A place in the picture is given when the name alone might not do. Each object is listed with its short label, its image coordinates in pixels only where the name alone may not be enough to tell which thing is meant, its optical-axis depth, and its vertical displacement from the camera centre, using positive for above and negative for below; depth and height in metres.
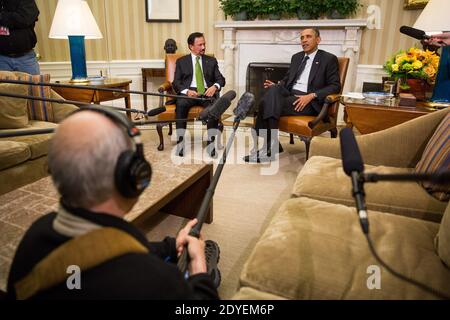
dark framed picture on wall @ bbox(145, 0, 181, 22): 5.08 +0.64
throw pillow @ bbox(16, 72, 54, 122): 2.92 -0.43
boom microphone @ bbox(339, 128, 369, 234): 0.62 -0.21
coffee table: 1.42 -0.70
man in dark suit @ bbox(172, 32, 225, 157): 3.83 -0.20
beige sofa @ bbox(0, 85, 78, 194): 2.37 -0.74
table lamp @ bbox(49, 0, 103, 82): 3.38 +0.26
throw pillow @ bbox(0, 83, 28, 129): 2.68 -0.43
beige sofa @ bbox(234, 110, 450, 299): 1.02 -0.61
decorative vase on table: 2.73 -0.21
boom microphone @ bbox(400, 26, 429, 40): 2.27 +0.17
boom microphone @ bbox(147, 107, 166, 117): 1.30 -0.21
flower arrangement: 2.57 -0.03
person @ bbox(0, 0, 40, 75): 3.17 +0.16
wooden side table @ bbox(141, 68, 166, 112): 5.00 -0.25
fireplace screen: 4.83 -0.23
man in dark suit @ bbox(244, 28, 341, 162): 3.31 -0.31
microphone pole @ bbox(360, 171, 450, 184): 0.56 -0.18
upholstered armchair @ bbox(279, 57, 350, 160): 3.09 -0.56
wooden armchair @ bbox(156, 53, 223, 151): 3.64 -0.45
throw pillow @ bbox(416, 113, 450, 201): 1.51 -0.42
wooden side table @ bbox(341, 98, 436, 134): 2.34 -0.36
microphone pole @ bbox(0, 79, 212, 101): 1.28 -0.12
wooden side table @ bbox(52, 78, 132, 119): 3.52 -0.40
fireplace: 4.36 +0.21
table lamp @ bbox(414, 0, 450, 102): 2.21 +0.21
